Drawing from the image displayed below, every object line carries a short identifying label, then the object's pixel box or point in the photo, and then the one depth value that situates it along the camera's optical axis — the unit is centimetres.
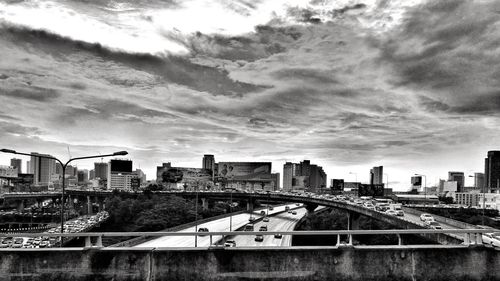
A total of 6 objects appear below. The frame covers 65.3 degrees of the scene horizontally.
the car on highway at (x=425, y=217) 6108
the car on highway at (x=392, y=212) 7004
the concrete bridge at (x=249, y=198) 7915
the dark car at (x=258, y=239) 6294
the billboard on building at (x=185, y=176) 18361
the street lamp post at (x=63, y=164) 2402
